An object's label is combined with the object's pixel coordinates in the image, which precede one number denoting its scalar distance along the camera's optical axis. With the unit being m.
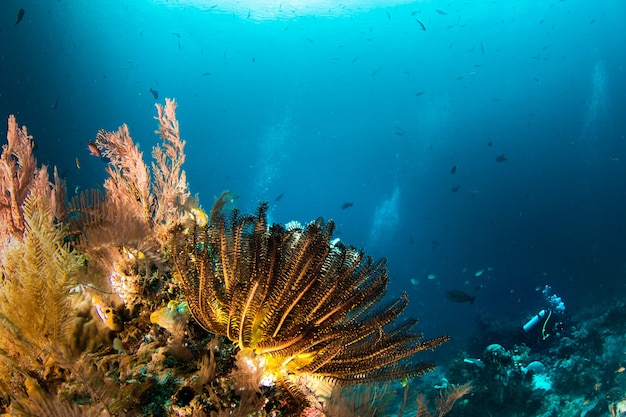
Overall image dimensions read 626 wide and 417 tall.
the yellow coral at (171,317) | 2.31
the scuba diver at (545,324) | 12.71
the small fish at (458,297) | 14.19
